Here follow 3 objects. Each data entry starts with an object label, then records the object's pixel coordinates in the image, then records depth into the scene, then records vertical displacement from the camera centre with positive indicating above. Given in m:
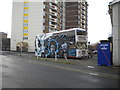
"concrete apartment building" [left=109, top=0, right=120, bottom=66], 8.53 +1.64
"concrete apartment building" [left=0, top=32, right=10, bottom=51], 48.20 +1.99
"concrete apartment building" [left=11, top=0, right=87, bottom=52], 43.41 +13.68
